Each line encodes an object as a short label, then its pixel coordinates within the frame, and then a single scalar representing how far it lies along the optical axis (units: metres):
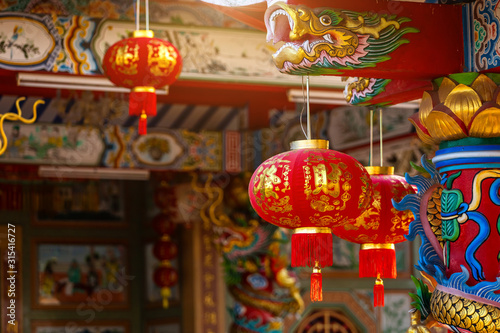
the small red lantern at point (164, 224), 13.16
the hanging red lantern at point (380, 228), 5.72
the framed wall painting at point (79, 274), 14.73
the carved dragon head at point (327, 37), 4.38
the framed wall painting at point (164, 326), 13.84
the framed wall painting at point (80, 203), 14.08
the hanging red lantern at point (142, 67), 7.37
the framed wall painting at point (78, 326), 14.51
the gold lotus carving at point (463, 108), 4.58
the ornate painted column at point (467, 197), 4.50
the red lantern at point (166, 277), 13.30
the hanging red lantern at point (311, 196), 5.17
